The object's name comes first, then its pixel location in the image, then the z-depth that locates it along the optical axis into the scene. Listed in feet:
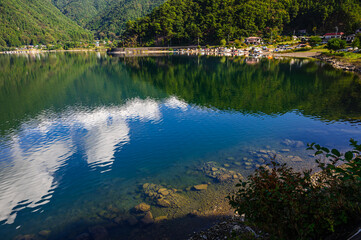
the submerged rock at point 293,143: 68.49
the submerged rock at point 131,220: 39.58
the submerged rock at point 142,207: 42.78
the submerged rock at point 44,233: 38.31
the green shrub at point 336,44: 291.58
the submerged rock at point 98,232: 36.78
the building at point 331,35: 490.49
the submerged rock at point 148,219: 39.73
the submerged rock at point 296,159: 58.80
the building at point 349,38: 393.50
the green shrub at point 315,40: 403.34
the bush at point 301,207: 18.69
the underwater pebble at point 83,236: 36.73
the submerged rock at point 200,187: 48.74
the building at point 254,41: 572.10
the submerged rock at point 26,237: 38.01
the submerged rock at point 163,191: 47.67
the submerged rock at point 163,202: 44.01
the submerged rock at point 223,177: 51.60
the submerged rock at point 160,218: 40.01
